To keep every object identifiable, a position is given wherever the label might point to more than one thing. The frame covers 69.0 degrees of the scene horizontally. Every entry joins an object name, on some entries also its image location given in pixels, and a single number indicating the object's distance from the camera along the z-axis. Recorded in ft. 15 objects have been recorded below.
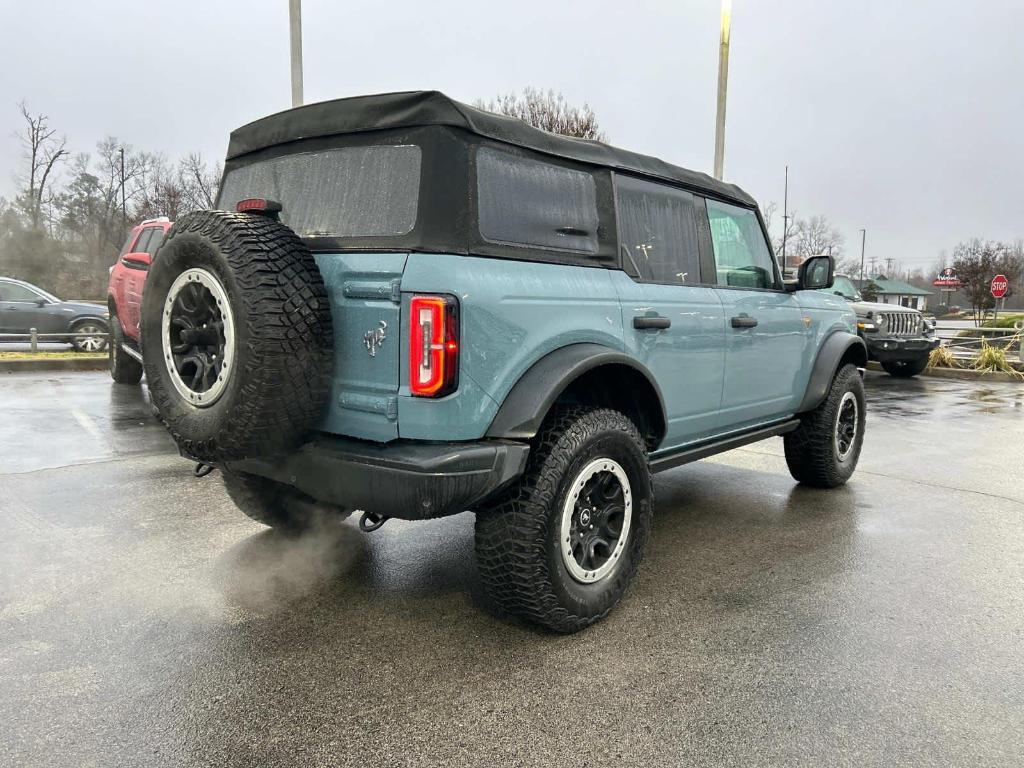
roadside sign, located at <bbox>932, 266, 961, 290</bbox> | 221.97
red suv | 28.53
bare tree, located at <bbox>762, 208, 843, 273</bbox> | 192.12
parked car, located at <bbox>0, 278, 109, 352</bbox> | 45.80
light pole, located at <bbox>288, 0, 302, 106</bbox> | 31.76
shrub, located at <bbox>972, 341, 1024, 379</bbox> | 48.06
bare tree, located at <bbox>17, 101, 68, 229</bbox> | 127.54
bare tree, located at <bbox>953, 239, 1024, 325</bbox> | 137.51
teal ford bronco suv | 8.71
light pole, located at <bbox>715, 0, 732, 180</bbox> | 38.27
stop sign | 80.69
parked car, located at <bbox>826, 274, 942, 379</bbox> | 44.11
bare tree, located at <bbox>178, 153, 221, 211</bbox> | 129.18
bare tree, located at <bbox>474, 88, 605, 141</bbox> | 87.76
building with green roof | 283.73
